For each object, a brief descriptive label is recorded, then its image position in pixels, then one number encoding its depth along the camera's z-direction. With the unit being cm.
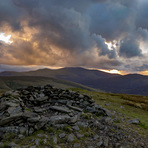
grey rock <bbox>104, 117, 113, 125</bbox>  1321
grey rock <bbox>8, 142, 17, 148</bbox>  831
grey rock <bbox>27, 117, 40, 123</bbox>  1045
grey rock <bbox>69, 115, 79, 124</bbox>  1180
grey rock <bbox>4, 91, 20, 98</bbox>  1813
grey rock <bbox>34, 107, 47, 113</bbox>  1484
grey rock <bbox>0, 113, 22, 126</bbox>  1038
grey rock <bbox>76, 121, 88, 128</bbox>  1179
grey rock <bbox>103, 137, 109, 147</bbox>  939
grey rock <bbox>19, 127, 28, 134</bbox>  983
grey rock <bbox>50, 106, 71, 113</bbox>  1474
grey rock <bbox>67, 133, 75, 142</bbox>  943
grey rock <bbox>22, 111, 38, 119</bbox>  1102
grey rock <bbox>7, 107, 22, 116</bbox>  1240
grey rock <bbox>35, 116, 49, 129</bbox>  1032
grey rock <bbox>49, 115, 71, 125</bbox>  1140
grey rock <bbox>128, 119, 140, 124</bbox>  1550
